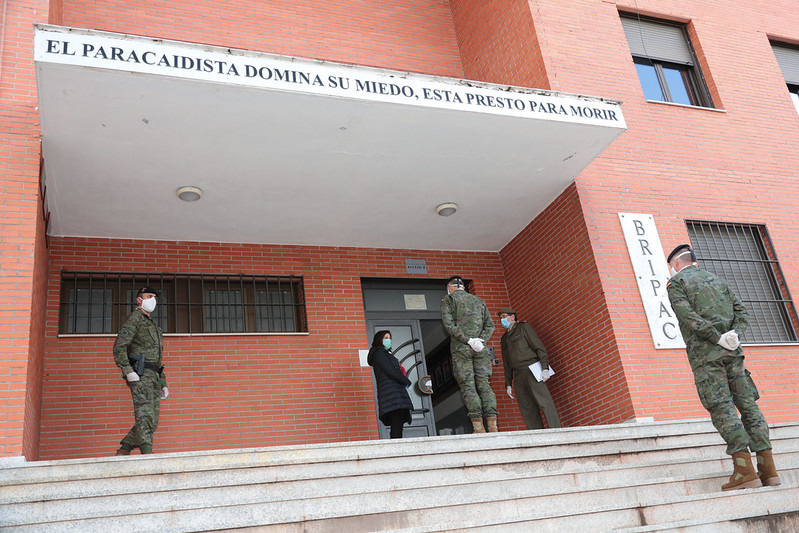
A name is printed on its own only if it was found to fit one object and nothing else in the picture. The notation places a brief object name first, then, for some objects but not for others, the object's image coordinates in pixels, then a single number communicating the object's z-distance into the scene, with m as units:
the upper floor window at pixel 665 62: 10.19
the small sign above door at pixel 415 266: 9.82
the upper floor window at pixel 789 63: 11.20
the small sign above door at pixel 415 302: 9.77
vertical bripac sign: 8.20
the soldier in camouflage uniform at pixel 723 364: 4.89
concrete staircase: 4.27
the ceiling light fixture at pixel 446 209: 8.85
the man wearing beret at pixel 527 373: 8.14
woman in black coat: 7.67
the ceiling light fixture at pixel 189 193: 7.76
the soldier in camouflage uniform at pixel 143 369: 6.49
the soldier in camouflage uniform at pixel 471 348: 7.32
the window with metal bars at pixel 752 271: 9.10
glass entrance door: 8.93
